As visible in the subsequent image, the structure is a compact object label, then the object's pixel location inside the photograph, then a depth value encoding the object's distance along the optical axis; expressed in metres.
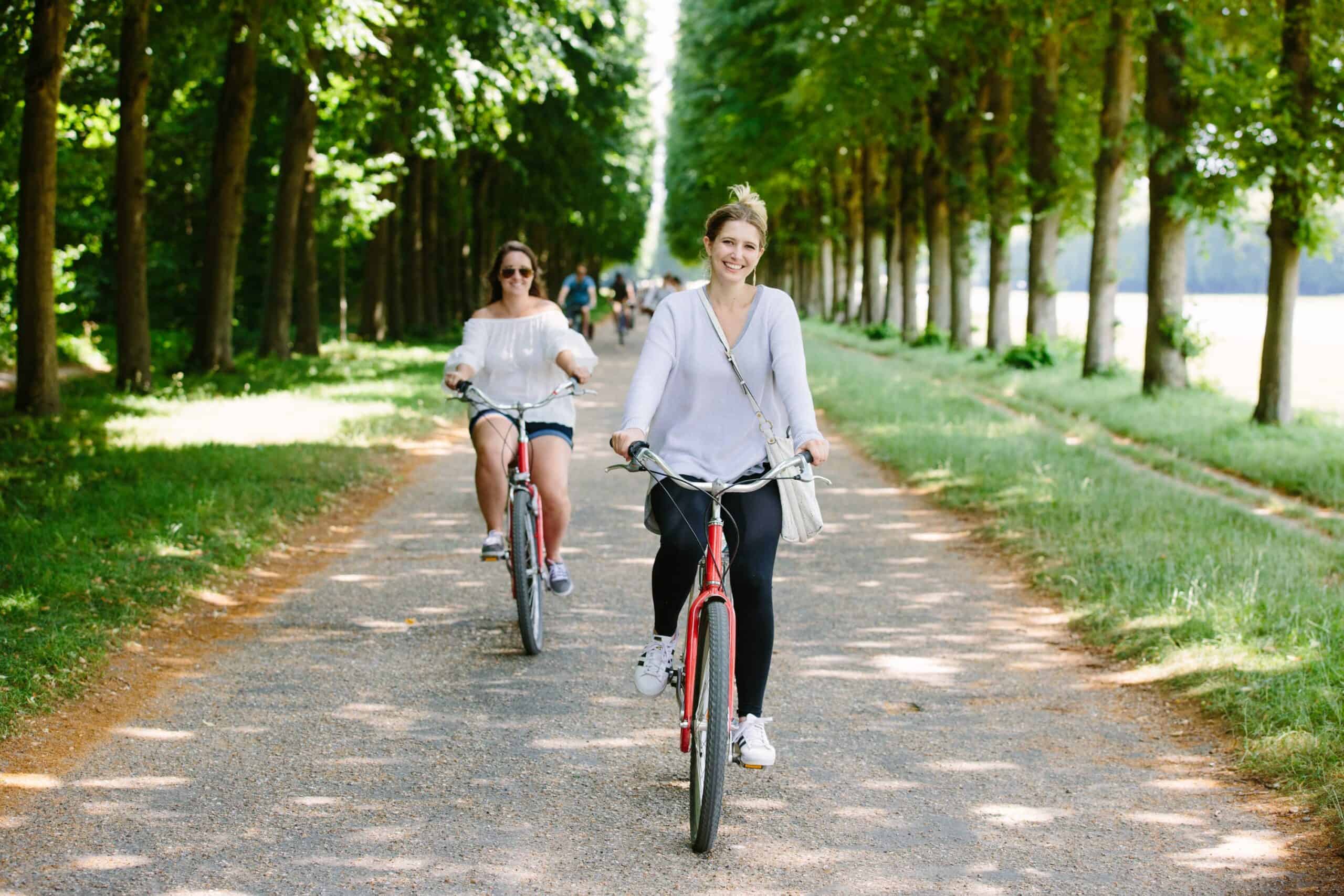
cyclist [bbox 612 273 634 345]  38.16
